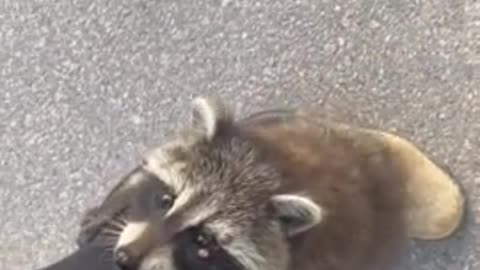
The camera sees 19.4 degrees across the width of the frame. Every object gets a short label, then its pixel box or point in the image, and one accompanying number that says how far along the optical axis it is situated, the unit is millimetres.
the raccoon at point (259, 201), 1203
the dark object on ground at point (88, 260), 1279
